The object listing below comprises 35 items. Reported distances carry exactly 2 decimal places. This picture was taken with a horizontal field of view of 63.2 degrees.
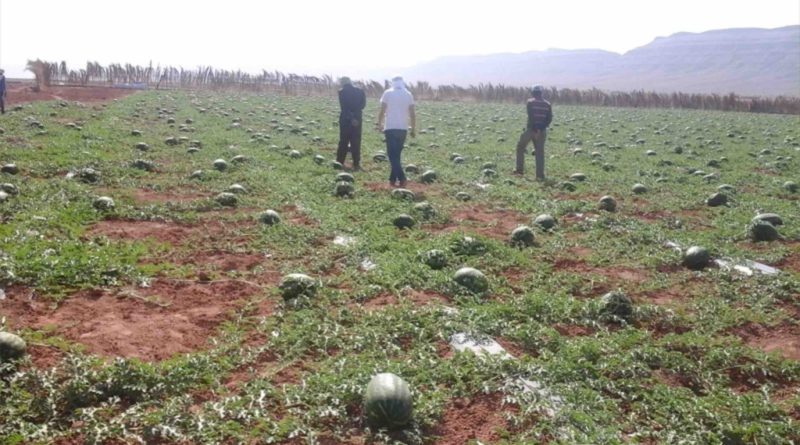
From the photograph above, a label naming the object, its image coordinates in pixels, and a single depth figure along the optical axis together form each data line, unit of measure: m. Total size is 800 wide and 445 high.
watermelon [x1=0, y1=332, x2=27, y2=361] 4.67
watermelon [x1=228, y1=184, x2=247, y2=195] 11.34
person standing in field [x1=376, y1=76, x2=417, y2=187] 13.33
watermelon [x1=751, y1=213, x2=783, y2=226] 10.19
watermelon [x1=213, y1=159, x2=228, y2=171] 13.88
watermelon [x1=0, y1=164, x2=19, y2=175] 11.44
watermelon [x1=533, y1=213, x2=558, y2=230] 9.87
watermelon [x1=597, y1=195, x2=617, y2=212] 11.51
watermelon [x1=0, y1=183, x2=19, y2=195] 9.73
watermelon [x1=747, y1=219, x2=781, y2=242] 9.36
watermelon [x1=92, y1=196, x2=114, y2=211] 9.41
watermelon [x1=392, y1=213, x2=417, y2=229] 9.63
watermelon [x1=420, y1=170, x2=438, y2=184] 13.98
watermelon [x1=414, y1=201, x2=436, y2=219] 10.38
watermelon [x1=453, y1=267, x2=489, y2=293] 6.98
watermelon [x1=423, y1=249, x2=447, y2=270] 7.74
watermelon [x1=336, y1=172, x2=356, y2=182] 13.18
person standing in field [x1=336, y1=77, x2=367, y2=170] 15.27
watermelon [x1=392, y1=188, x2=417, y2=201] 11.65
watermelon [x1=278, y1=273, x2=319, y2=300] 6.54
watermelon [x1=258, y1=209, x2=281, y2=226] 9.45
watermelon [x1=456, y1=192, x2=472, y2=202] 12.18
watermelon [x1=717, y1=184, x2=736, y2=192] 13.70
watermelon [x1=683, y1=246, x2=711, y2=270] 8.01
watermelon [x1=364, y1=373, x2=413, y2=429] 4.23
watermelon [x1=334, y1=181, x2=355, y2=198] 11.91
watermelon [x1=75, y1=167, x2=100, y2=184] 11.59
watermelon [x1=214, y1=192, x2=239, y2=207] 10.46
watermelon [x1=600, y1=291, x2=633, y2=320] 6.38
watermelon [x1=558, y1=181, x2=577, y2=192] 13.57
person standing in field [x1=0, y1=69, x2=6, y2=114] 24.22
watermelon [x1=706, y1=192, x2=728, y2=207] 12.18
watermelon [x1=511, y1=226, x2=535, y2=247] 8.97
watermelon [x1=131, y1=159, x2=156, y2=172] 13.28
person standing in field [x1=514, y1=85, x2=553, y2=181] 15.21
